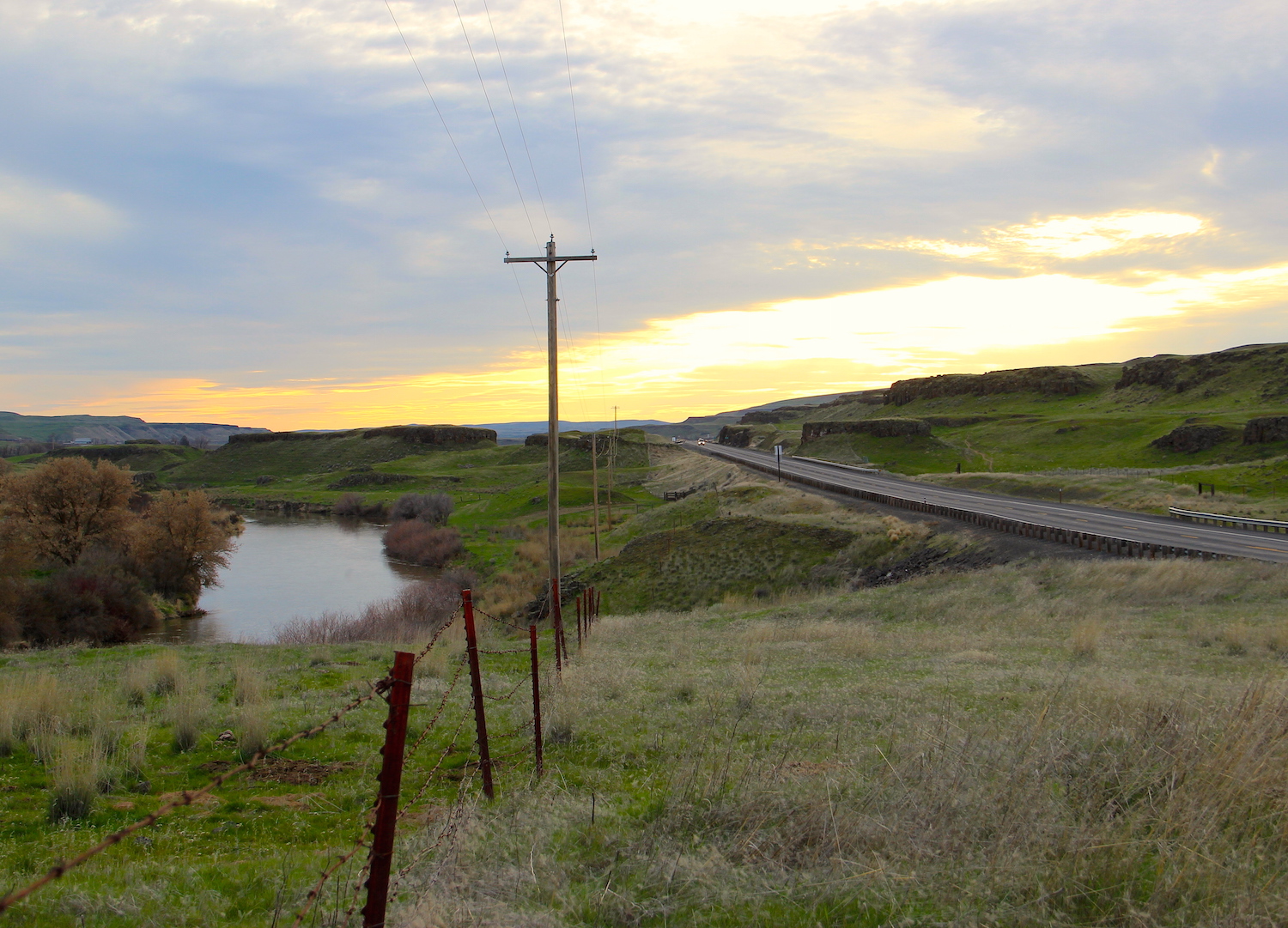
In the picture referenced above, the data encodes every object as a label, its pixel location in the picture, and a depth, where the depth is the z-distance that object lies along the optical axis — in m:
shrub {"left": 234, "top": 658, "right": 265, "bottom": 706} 11.56
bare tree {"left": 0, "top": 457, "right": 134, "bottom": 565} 37.91
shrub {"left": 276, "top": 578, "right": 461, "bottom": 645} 27.39
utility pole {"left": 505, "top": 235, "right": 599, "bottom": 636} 20.16
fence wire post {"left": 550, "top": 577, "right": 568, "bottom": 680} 12.27
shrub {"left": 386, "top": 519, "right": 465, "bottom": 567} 54.28
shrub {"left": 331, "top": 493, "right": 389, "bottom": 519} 87.75
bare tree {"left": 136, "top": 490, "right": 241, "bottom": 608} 39.28
